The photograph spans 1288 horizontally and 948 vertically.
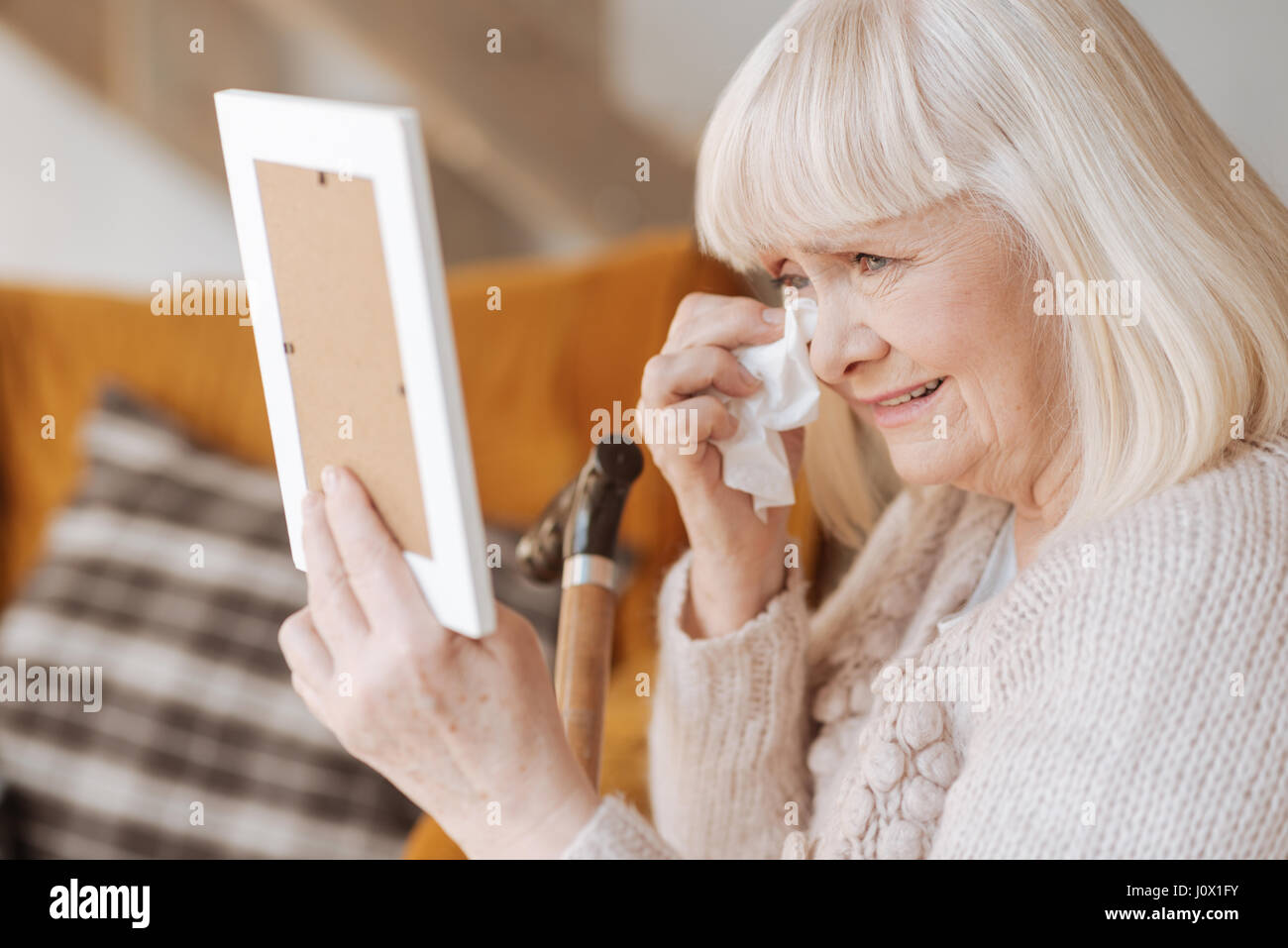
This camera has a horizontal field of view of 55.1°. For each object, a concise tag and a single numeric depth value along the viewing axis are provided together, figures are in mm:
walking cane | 854
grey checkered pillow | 1737
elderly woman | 671
